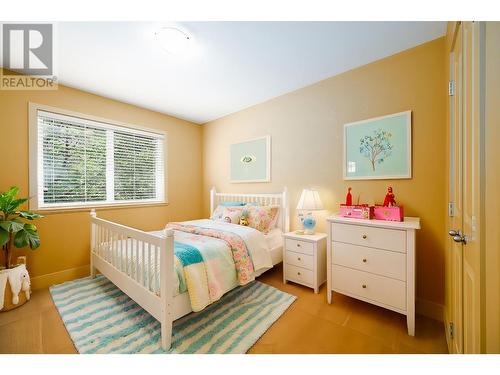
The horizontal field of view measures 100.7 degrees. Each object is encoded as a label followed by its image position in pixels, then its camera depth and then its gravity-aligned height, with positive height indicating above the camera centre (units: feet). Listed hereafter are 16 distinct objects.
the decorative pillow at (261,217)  8.73 -1.28
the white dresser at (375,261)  5.21 -2.07
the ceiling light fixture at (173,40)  5.43 +4.09
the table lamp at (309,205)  7.72 -0.67
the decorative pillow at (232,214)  9.28 -1.25
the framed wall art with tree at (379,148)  6.44 +1.30
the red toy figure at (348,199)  6.96 -0.41
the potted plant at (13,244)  6.20 -1.76
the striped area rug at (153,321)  4.91 -3.74
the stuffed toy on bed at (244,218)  9.02 -1.35
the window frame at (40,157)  7.62 +1.14
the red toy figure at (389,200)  6.23 -0.40
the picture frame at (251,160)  10.13 +1.39
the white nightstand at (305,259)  7.27 -2.62
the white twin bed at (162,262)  4.76 -2.27
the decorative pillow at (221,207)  10.05 -0.99
